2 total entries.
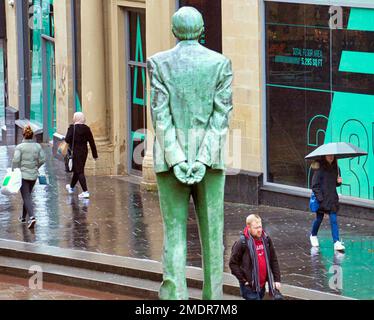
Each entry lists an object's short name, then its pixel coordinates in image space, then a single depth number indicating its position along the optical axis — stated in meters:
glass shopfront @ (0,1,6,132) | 36.64
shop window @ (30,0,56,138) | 31.12
